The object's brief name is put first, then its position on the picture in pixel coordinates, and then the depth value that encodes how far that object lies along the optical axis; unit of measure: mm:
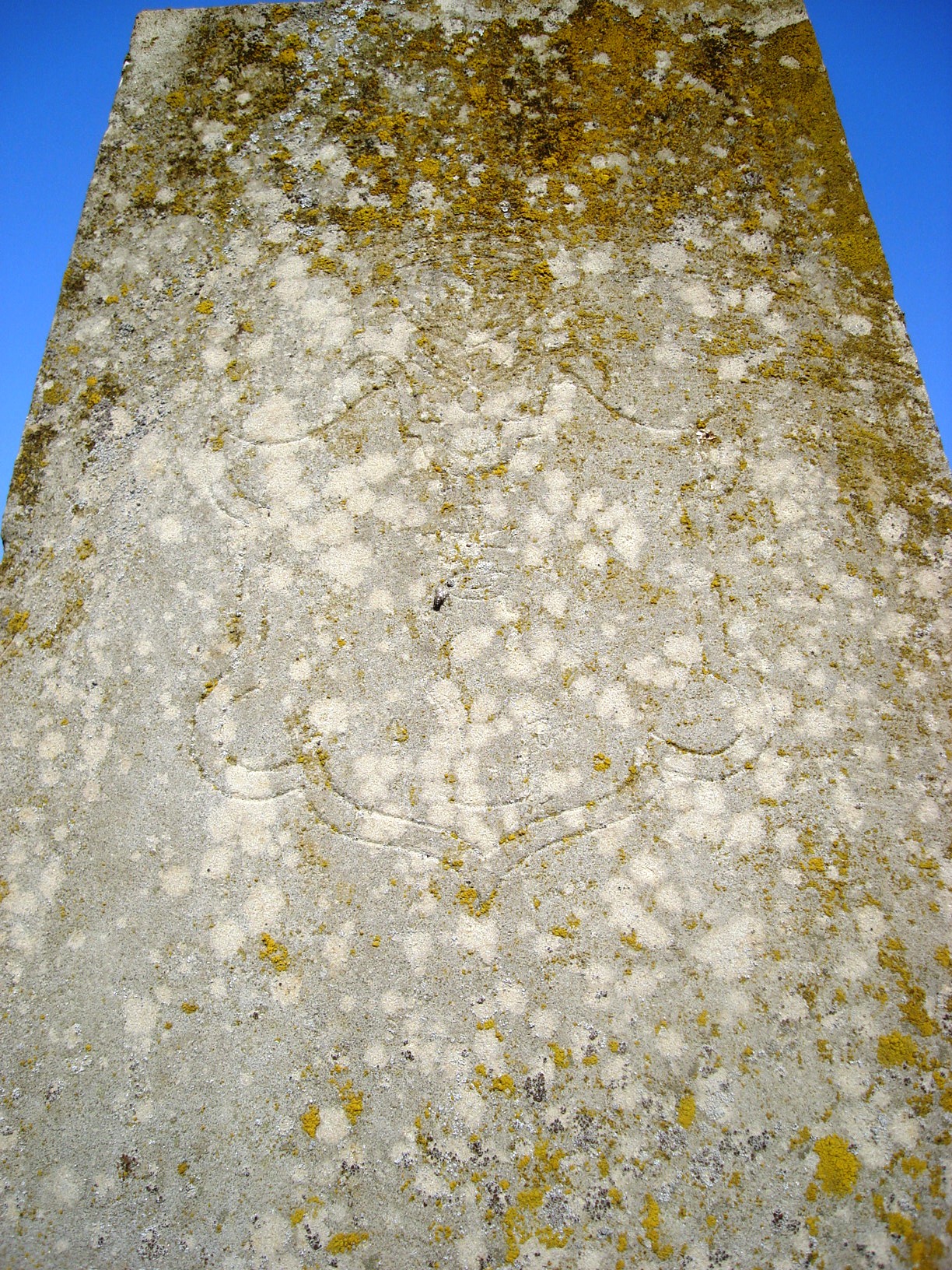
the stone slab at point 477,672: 617
